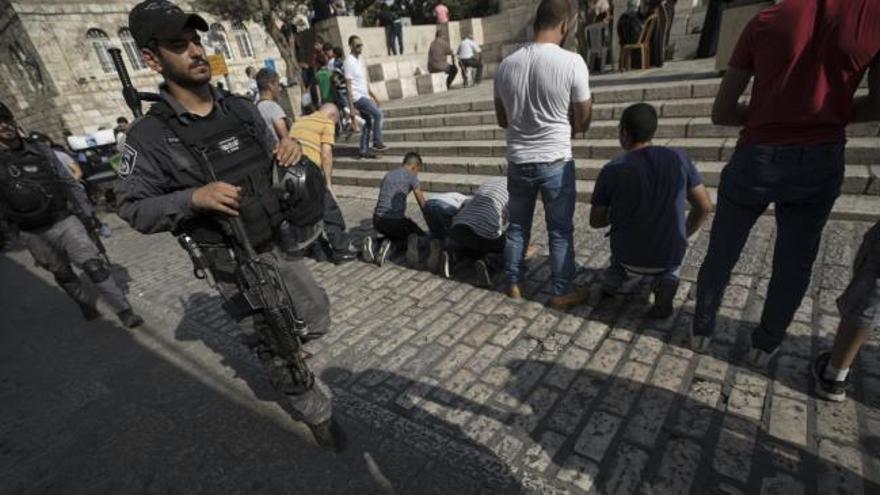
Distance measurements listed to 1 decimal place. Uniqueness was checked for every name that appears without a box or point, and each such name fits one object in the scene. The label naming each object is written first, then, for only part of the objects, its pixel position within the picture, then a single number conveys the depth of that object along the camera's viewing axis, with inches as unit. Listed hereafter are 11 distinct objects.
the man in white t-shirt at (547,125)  108.0
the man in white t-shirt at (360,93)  308.5
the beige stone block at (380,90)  539.2
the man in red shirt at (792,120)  67.2
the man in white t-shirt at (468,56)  548.1
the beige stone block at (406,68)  610.2
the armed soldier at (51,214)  145.3
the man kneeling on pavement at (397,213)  176.6
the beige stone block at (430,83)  547.2
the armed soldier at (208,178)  71.5
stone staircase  173.8
